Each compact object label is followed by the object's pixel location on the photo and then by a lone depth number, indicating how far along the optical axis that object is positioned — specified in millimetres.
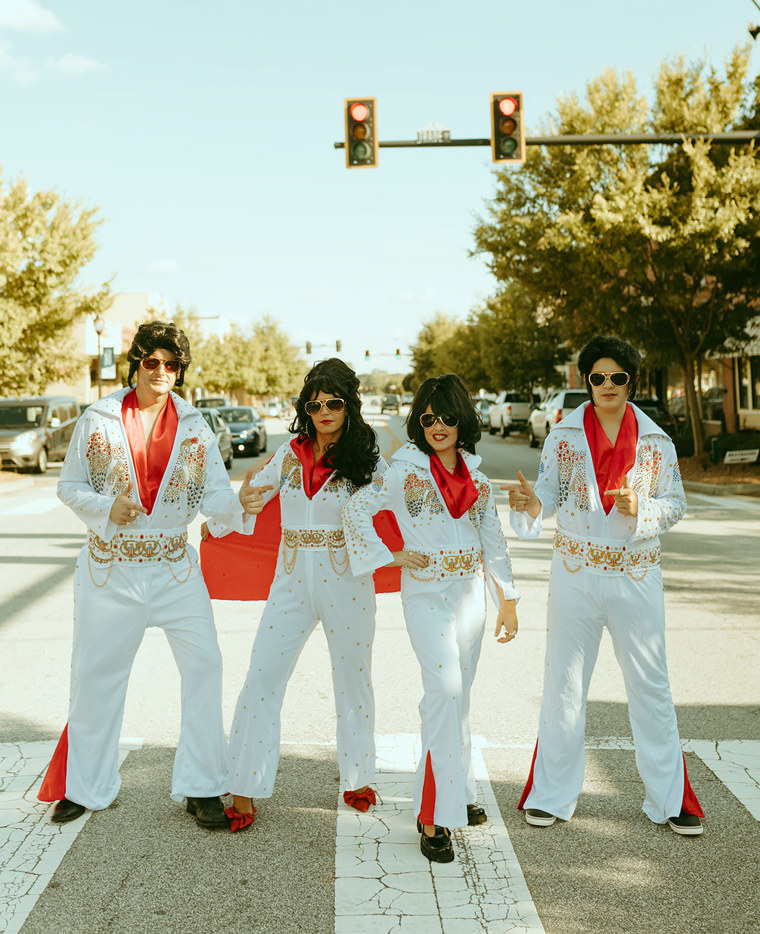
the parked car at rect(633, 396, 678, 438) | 23802
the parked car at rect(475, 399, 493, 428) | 47619
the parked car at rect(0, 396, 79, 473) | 23938
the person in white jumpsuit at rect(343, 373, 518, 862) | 3703
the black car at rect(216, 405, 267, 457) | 28547
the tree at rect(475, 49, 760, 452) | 18266
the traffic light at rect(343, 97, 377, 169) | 12555
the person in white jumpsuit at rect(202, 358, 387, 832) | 3969
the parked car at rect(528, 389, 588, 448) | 25859
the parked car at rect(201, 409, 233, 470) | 23364
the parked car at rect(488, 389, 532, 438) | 39188
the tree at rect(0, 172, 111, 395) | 23422
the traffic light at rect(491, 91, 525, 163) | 12516
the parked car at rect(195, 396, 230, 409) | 34878
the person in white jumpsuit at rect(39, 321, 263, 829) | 3955
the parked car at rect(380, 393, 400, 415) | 90188
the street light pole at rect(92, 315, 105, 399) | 26830
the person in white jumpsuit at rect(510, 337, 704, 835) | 3887
